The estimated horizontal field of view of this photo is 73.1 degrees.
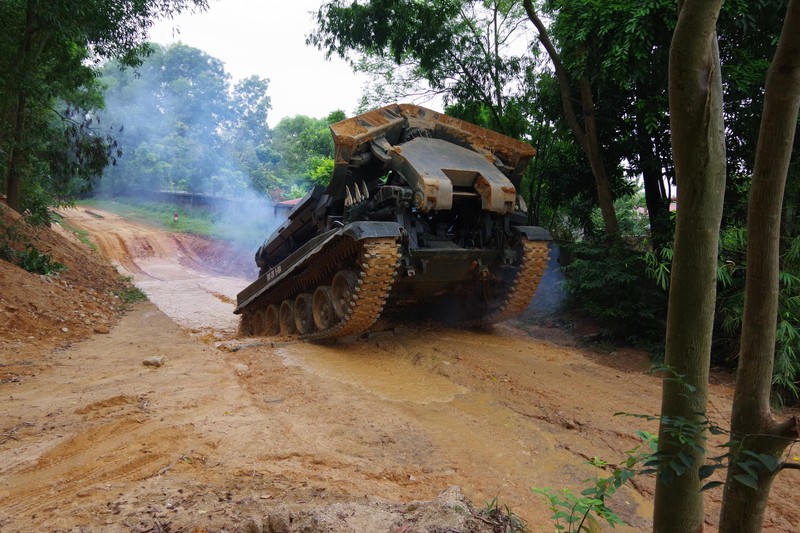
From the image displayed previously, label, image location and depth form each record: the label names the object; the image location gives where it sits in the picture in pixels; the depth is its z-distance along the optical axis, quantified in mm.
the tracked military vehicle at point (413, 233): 6250
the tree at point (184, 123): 31406
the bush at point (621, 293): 7715
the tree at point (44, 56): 8797
